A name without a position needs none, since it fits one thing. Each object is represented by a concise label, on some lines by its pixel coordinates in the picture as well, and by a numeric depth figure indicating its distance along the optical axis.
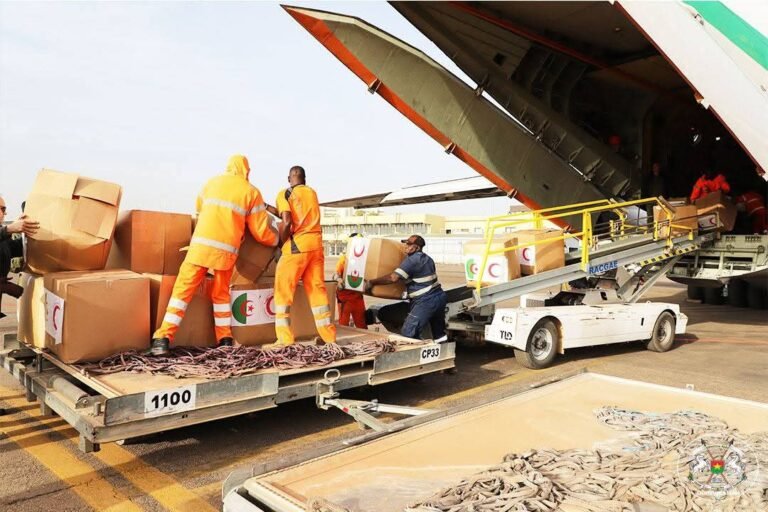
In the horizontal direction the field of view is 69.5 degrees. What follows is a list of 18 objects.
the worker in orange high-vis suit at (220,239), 4.48
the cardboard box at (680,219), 9.61
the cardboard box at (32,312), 4.45
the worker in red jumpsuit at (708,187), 10.62
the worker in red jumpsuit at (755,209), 10.90
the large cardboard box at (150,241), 4.75
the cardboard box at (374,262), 6.76
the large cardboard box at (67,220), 4.45
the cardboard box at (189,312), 4.59
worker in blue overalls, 6.52
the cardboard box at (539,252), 7.91
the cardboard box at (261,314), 5.12
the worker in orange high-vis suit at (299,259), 5.19
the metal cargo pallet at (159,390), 3.34
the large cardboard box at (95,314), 3.98
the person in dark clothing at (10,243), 4.34
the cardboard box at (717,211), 10.34
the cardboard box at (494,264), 7.57
